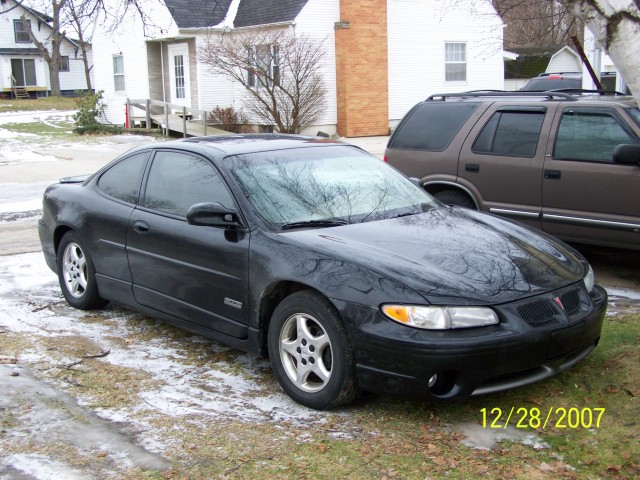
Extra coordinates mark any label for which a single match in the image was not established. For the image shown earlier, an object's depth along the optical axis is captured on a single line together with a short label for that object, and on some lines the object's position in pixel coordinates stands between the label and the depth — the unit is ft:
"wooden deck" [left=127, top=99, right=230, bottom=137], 79.66
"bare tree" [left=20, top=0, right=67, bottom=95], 149.67
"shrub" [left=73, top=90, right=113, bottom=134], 89.20
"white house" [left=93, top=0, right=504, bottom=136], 79.25
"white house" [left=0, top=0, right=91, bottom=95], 165.17
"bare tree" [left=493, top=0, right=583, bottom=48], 42.80
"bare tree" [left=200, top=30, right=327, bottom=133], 74.95
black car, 13.44
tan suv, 23.15
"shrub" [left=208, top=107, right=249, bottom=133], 82.38
